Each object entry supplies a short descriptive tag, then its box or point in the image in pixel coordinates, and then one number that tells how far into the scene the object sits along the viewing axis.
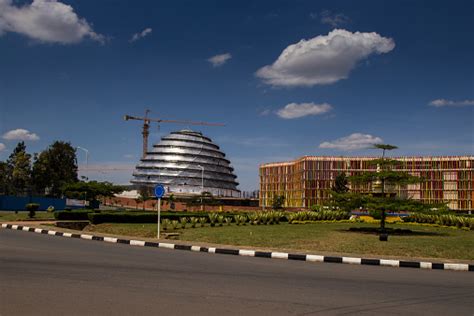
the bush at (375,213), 21.20
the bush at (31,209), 33.81
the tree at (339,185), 69.82
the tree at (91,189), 41.56
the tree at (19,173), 59.69
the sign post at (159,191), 18.80
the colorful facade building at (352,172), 92.94
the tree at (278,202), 85.14
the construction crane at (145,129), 142.62
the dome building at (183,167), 106.25
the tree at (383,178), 20.05
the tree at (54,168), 62.09
